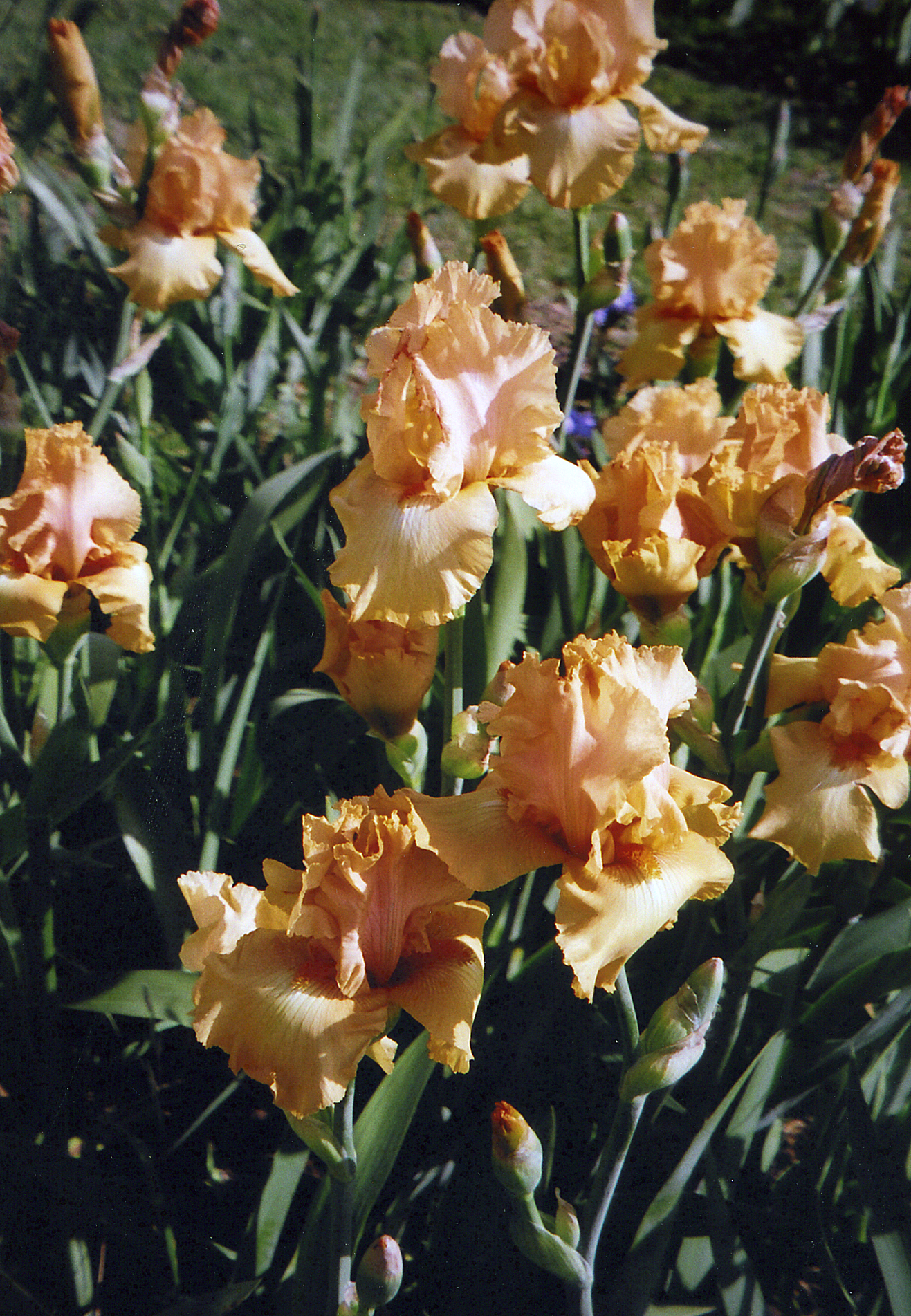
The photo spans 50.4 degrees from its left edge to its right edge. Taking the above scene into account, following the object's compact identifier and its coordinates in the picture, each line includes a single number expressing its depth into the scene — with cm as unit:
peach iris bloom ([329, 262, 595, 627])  66
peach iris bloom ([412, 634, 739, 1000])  60
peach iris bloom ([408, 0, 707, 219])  107
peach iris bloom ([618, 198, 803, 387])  135
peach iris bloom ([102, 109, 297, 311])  126
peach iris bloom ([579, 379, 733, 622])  84
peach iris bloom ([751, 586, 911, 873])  80
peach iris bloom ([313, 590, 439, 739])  81
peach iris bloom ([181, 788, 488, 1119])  59
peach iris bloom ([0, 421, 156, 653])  90
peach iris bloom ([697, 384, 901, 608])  81
